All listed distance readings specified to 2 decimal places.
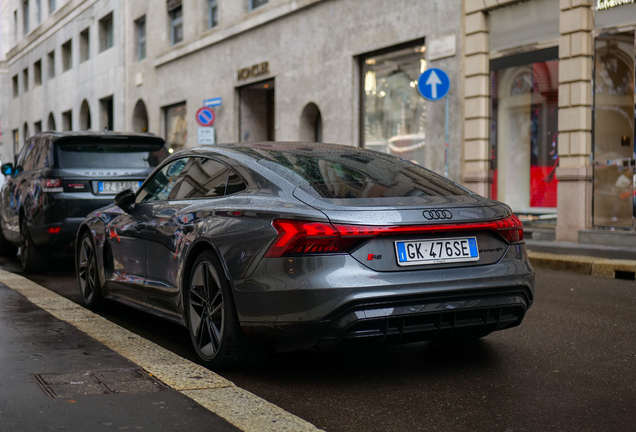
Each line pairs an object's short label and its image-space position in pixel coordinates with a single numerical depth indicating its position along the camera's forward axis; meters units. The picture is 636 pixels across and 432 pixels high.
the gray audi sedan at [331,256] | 3.93
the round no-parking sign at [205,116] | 22.56
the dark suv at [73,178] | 8.89
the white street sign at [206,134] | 23.11
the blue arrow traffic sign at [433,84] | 13.52
